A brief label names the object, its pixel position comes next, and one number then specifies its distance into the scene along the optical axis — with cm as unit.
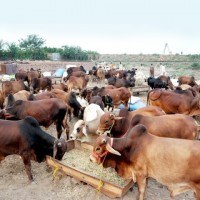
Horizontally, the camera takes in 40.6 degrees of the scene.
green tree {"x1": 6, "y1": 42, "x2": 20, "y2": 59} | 3222
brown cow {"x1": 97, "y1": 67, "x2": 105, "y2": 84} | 2136
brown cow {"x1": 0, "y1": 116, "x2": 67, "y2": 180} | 536
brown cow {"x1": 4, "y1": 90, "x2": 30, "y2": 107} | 927
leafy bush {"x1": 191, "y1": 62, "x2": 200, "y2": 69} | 4255
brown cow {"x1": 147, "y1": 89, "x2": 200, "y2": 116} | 928
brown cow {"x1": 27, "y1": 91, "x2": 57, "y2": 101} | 881
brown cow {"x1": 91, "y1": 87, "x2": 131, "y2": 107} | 1115
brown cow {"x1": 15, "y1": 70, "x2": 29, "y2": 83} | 1789
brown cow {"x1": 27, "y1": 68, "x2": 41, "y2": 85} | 1744
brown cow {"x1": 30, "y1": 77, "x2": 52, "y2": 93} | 1412
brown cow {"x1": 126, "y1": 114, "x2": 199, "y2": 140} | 562
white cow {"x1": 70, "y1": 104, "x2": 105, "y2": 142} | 699
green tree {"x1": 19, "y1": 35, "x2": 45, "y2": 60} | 4700
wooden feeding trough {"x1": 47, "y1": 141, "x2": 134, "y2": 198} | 471
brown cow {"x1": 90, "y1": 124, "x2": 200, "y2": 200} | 401
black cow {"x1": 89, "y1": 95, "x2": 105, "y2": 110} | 906
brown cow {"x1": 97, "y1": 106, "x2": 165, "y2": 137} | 604
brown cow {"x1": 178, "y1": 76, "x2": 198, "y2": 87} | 1678
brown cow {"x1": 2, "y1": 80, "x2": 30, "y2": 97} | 1202
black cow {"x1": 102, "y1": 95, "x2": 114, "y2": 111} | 1038
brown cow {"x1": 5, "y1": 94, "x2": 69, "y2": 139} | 709
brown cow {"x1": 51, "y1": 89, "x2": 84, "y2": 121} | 957
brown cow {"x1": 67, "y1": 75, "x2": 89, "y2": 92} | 1521
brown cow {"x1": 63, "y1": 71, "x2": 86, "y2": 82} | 1908
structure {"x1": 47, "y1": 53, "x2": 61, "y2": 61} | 3503
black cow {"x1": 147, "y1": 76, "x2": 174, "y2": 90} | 1609
